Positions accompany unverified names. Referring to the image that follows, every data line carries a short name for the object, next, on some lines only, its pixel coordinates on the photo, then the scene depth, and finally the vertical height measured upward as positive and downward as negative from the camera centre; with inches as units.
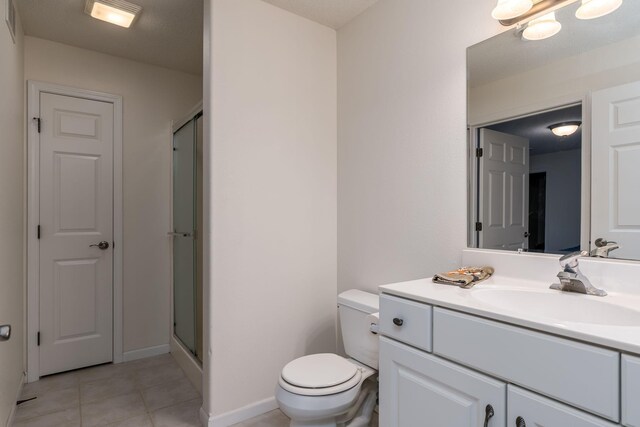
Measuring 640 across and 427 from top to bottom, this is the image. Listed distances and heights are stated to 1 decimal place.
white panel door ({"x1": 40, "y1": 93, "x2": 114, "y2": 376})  97.4 -6.5
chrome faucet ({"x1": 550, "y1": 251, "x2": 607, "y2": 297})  44.6 -8.8
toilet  57.6 -29.6
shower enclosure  93.0 -7.0
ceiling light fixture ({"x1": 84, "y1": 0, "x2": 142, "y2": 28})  78.7 +46.3
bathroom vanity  30.1 -14.8
